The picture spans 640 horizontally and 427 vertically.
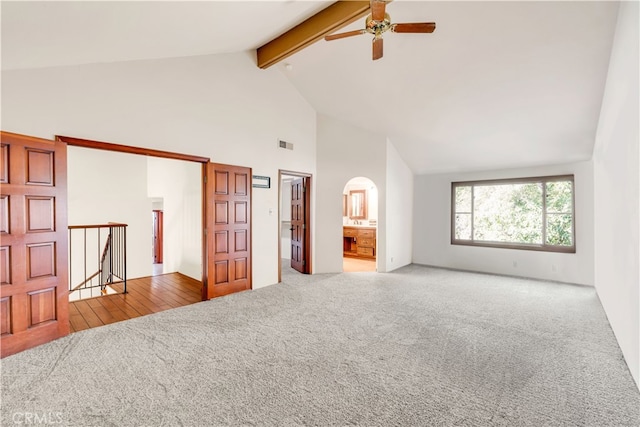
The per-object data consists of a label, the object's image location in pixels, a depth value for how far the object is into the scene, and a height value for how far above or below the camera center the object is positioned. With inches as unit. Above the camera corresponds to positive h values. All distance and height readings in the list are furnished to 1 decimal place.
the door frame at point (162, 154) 122.0 +30.1
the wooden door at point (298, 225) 240.2 -10.4
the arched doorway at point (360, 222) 319.0 -11.1
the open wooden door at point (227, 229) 169.5 -10.0
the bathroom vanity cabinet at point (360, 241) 317.7 -32.7
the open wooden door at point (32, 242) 102.9 -10.8
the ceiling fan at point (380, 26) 100.1 +70.8
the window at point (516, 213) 219.8 -0.6
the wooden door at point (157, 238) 344.2 -29.9
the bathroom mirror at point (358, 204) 342.3 +10.6
